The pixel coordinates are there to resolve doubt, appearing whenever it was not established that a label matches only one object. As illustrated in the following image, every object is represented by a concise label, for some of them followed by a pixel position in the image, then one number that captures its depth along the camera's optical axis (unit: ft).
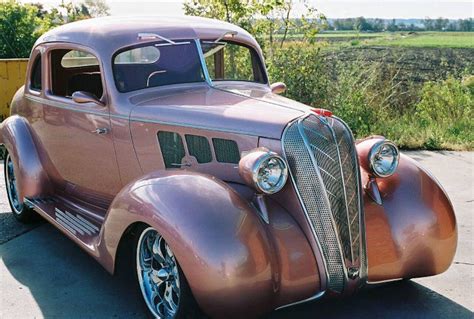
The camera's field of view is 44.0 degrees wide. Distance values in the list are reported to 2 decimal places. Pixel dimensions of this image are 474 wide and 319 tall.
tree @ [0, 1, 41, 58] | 46.39
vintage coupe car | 10.25
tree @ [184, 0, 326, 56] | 33.27
